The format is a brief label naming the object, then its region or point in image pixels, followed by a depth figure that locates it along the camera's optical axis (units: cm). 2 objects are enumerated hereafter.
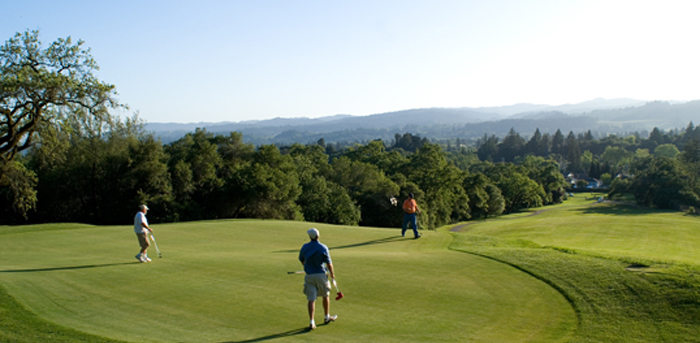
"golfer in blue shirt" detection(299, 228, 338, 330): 1016
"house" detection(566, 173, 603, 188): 17750
